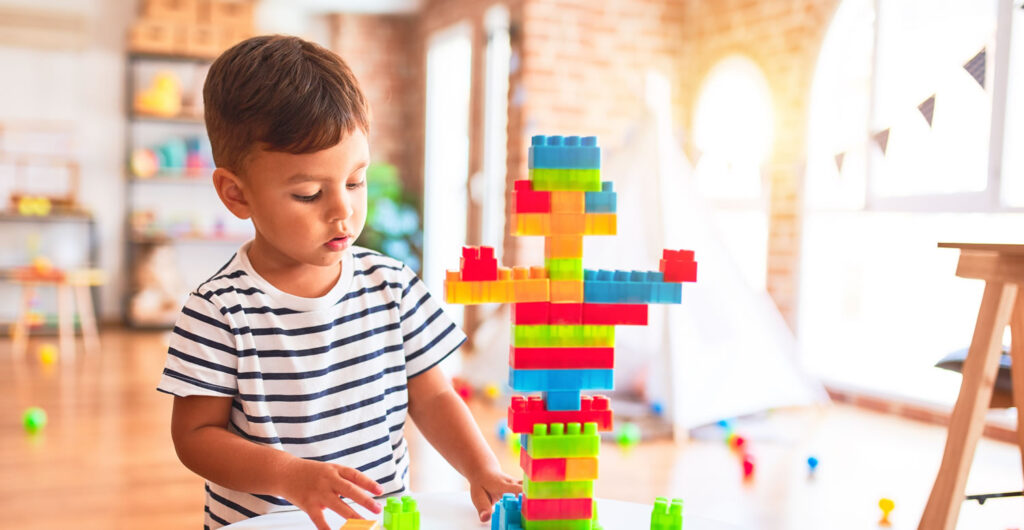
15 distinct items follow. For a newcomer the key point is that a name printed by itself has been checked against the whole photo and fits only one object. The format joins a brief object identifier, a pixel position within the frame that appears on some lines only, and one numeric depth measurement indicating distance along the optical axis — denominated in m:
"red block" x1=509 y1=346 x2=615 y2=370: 0.66
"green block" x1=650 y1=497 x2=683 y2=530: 0.70
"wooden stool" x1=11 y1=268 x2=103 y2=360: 5.27
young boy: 0.79
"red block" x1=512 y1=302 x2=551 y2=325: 0.67
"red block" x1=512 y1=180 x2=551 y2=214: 0.66
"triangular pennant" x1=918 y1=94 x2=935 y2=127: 3.64
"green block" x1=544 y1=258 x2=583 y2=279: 0.67
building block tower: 0.66
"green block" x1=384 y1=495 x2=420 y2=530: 0.68
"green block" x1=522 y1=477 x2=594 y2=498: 0.66
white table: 0.74
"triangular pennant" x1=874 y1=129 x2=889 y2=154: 3.89
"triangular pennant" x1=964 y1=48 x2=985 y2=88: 3.42
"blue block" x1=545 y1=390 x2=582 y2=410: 0.68
